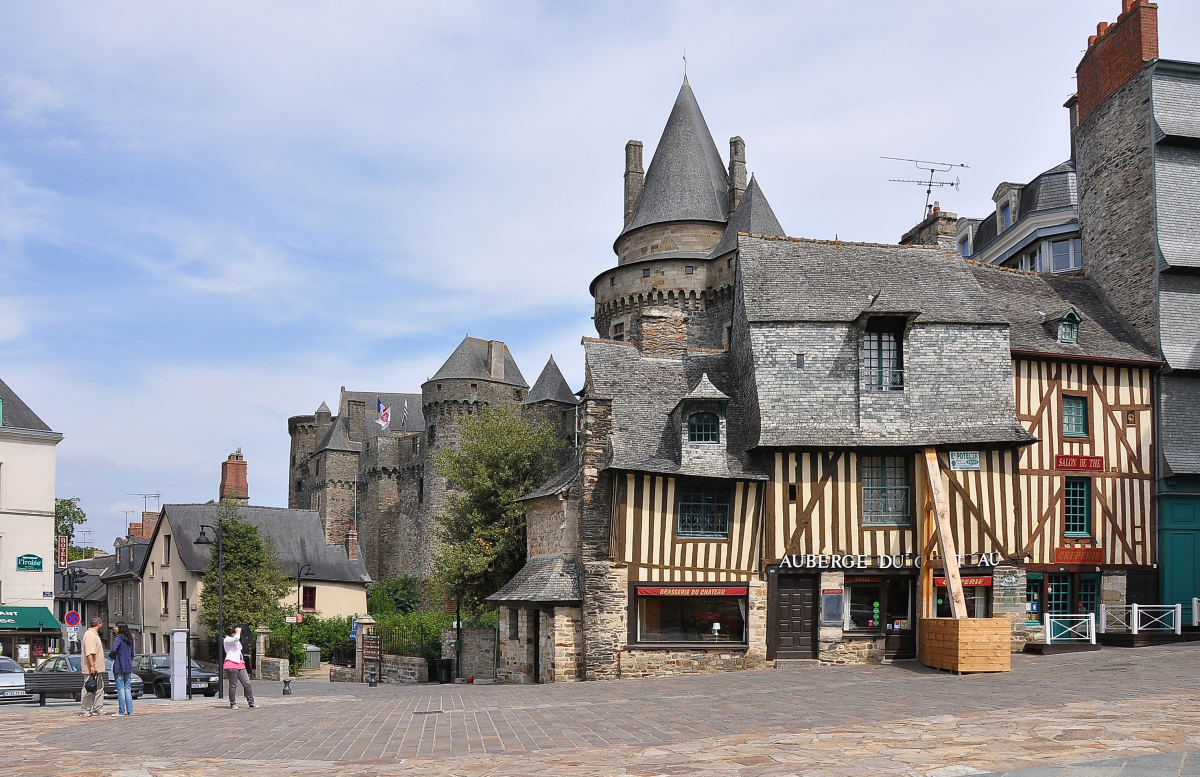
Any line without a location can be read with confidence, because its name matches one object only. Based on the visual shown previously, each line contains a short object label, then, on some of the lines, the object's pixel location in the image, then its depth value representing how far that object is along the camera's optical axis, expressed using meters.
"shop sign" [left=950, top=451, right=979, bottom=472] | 21.80
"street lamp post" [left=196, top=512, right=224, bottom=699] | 20.19
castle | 58.38
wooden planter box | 18.33
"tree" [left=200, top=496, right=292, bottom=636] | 35.50
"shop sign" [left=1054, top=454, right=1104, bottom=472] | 23.02
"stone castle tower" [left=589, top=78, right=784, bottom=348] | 37.19
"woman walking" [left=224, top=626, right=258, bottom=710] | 16.66
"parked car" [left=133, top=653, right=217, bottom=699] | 22.94
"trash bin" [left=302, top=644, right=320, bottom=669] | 35.72
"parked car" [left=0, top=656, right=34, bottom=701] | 20.34
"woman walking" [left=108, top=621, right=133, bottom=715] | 15.45
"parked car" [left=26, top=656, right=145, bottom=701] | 19.27
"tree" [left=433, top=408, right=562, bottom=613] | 30.34
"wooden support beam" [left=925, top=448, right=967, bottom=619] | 19.58
